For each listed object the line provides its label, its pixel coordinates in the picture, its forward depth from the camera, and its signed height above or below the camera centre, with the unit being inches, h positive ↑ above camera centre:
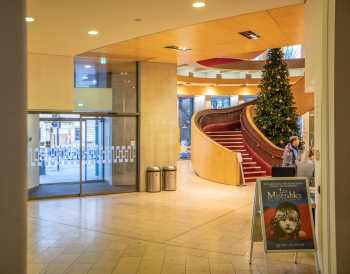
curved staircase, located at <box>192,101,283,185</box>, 551.5 -9.0
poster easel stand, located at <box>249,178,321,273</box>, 211.8 -47.0
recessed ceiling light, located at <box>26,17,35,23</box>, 259.9 +70.9
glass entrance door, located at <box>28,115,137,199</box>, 411.5 -22.0
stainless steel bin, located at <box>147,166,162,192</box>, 445.1 -49.3
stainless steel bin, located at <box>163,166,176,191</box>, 453.7 -48.3
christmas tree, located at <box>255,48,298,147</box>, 600.7 +42.6
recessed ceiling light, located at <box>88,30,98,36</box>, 298.0 +72.2
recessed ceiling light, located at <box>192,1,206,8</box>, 232.7 +72.1
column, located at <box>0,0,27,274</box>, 134.0 -1.8
